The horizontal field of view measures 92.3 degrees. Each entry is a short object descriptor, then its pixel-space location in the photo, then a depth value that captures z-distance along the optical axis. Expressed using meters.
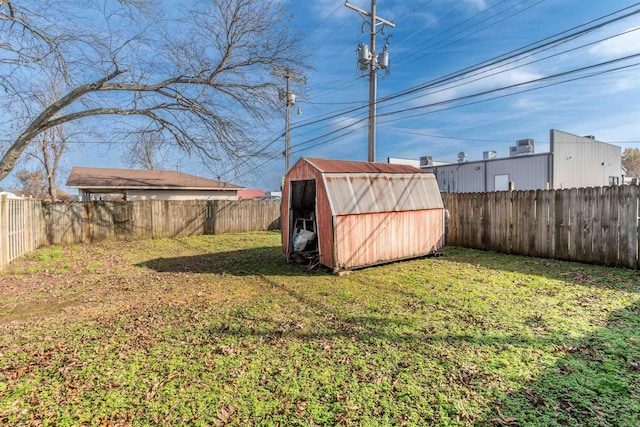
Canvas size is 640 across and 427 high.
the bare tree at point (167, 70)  7.98
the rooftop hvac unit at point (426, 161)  26.22
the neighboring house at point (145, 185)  16.12
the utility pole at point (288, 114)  14.31
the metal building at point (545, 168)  17.25
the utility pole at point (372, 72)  10.71
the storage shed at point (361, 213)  6.80
